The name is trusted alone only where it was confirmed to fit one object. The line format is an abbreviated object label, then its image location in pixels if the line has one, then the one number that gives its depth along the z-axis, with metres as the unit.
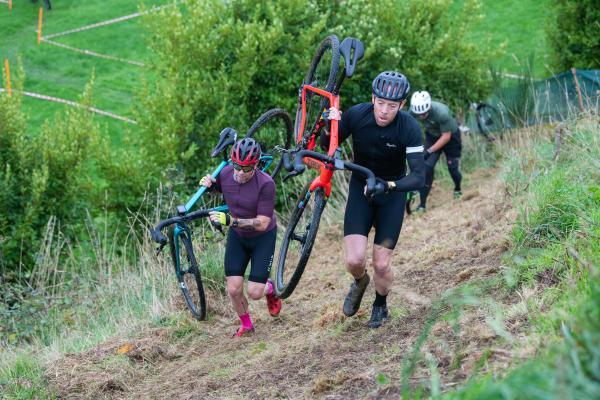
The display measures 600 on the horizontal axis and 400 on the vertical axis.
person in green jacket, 11.40
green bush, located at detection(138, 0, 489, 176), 12.49
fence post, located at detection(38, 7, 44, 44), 28.16
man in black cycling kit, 6.46
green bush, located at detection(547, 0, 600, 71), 17.59
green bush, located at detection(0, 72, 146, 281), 11.75
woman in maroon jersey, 7.27
